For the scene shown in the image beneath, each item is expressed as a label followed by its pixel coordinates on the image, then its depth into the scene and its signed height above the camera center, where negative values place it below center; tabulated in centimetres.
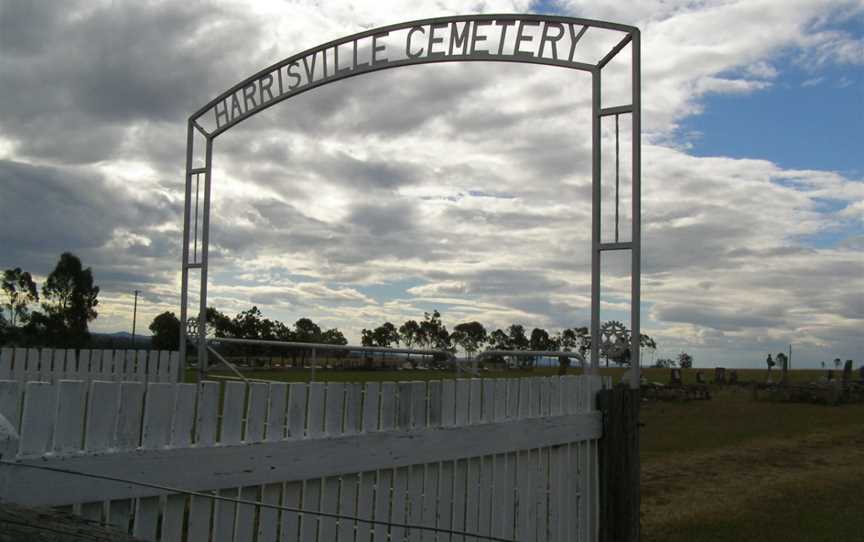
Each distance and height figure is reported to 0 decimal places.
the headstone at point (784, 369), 3067 +6
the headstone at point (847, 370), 3218 +13
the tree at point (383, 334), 6375 +202
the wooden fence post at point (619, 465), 679 -88
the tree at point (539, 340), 4122 +137
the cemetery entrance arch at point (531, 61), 700 +301
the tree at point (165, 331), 3817 +117
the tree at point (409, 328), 7938 +321
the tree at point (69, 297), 5494 +366
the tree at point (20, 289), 5706 +427
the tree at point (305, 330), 4834 +199
